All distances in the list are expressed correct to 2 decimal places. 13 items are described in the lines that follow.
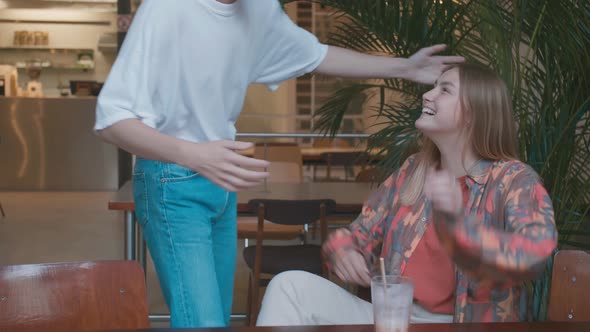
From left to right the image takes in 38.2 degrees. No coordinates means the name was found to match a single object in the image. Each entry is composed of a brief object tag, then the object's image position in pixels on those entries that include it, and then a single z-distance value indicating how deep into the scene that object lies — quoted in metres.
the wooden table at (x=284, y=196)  3.87
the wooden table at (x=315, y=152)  8.07
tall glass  1.30
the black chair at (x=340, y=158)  7.82
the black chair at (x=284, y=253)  3.73
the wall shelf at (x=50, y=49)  11.25
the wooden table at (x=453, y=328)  1.42
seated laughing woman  1.79
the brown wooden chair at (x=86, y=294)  1.76
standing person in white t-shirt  1.65
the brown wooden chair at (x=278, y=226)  4.54
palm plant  2.61
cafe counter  9.84
